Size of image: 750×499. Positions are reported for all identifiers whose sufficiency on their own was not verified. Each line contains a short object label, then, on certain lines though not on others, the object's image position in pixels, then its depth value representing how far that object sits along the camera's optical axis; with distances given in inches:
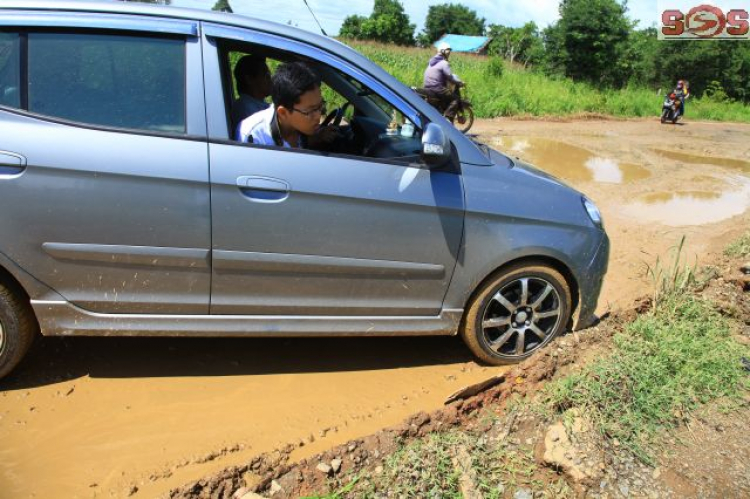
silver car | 104.0
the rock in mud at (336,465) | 92.9
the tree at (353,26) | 2832.2
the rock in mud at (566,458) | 92.8
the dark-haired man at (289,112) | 115.1
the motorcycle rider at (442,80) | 422.0
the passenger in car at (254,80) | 137.7
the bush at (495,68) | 772.0
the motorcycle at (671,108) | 734.5
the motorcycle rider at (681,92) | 737.6
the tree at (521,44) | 1414.0
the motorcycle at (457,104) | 435.5
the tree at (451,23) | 3565.5
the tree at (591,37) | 1069.8
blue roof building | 2247.3
